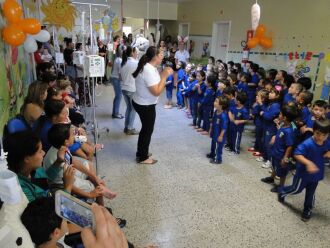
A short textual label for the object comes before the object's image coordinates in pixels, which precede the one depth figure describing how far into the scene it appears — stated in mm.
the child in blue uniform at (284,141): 2559
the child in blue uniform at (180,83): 5677
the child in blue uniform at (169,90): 5802
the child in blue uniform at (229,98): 3664
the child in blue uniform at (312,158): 2123
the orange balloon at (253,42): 5820
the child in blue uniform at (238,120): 3607
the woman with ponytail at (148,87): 2861
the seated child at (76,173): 1798
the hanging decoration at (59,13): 4156
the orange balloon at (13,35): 2377
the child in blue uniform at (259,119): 3646
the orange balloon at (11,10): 2309
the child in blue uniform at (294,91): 3604
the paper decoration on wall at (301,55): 4998
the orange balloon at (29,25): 2513
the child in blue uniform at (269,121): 3252
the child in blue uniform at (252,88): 5012
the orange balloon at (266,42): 5812
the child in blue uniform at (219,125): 3297
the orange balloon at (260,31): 5859
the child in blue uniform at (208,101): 4332
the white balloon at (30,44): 3020
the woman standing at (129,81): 4090
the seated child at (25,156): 1384
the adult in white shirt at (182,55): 7938
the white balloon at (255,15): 3139
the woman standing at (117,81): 4684
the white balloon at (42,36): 3233
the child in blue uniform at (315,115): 2777
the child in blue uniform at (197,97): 4594
